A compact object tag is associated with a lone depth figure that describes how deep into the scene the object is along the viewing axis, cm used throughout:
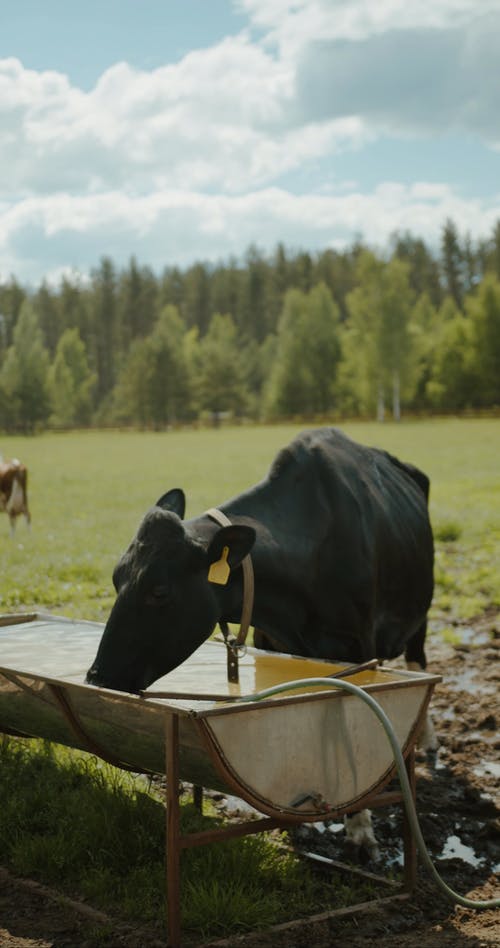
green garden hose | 436
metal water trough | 422
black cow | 488
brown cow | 1880
